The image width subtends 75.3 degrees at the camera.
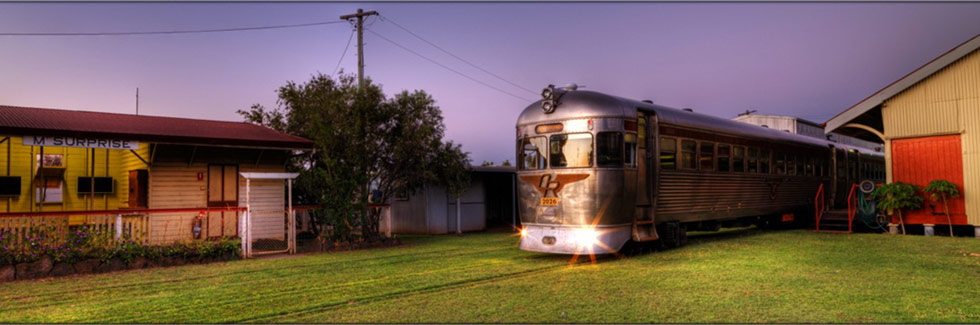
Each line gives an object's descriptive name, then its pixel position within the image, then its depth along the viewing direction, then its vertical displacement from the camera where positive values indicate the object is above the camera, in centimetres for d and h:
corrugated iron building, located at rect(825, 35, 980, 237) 1437 +146
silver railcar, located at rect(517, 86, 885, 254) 1098 +39
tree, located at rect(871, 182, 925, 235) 1516 -21
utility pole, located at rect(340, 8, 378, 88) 2025 +518
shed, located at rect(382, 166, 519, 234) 2056 -45
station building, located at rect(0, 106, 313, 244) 1333 +73
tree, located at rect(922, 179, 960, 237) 1440 -6
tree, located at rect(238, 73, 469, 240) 1452 +118
